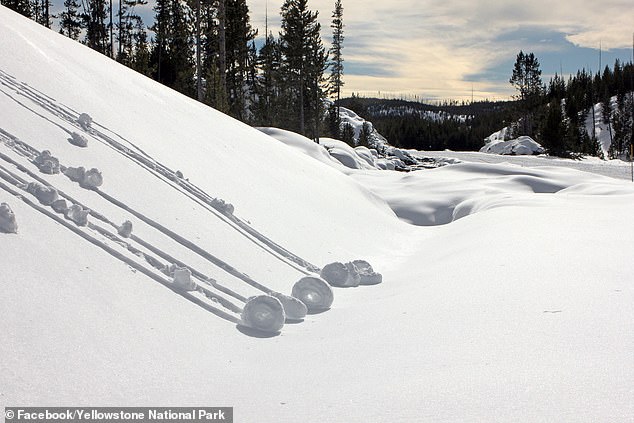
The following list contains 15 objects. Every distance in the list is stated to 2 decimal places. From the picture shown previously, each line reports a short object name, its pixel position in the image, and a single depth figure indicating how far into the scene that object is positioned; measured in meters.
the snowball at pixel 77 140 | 4.61
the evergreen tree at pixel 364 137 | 46.40
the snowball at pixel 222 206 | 5.20
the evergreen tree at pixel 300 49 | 31.39
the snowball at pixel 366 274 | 5.07
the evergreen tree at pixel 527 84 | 61.41
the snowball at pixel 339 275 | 4.91
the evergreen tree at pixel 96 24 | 31.66
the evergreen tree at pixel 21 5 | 28.04
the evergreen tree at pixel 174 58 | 28.86
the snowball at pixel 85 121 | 5.06
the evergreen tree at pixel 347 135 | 47.64
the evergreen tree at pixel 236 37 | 32.06
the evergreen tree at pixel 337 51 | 48.53
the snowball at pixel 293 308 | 3.77
